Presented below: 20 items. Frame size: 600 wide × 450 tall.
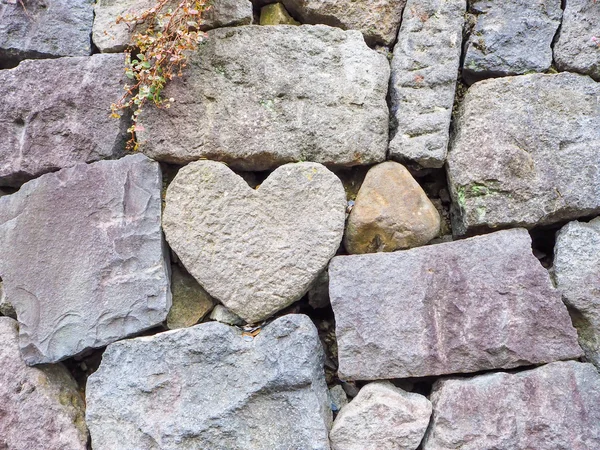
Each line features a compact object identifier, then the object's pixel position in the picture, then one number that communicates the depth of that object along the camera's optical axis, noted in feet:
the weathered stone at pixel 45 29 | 5.67
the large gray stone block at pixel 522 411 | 4.48
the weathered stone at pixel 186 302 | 5.23
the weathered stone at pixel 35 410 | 4.99
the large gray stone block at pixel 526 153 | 4.96
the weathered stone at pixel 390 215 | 5.00
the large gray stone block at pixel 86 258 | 5.03
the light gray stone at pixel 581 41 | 5.32
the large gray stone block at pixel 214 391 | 4.70
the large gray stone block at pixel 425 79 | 5.17
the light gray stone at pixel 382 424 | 4.56
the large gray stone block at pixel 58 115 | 5.37
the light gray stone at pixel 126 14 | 5.43
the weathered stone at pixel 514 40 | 5.35
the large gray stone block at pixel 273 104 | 5.21
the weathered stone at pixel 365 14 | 5.63
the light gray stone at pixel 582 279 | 4.80
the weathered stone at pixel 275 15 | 5.77
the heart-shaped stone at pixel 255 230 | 4.97
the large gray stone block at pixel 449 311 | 4.68
